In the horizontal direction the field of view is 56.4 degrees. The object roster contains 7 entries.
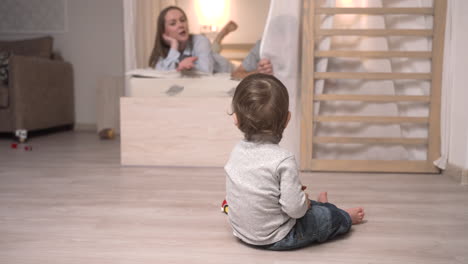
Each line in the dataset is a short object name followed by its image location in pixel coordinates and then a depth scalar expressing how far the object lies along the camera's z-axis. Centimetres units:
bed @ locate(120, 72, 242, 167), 209
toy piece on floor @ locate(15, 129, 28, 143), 300
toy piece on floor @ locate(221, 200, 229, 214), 133
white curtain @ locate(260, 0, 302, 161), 195
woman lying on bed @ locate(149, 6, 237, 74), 245
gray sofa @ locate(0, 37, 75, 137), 313
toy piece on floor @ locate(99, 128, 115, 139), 330
